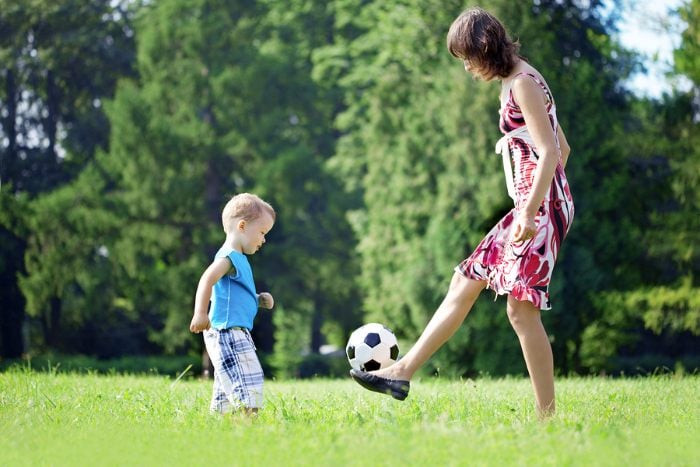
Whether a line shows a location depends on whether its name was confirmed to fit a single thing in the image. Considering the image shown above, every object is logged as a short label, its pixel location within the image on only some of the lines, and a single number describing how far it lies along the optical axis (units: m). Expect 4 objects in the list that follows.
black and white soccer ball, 12.64
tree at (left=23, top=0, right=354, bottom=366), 55.06
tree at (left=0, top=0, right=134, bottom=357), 59.06
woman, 9.75
